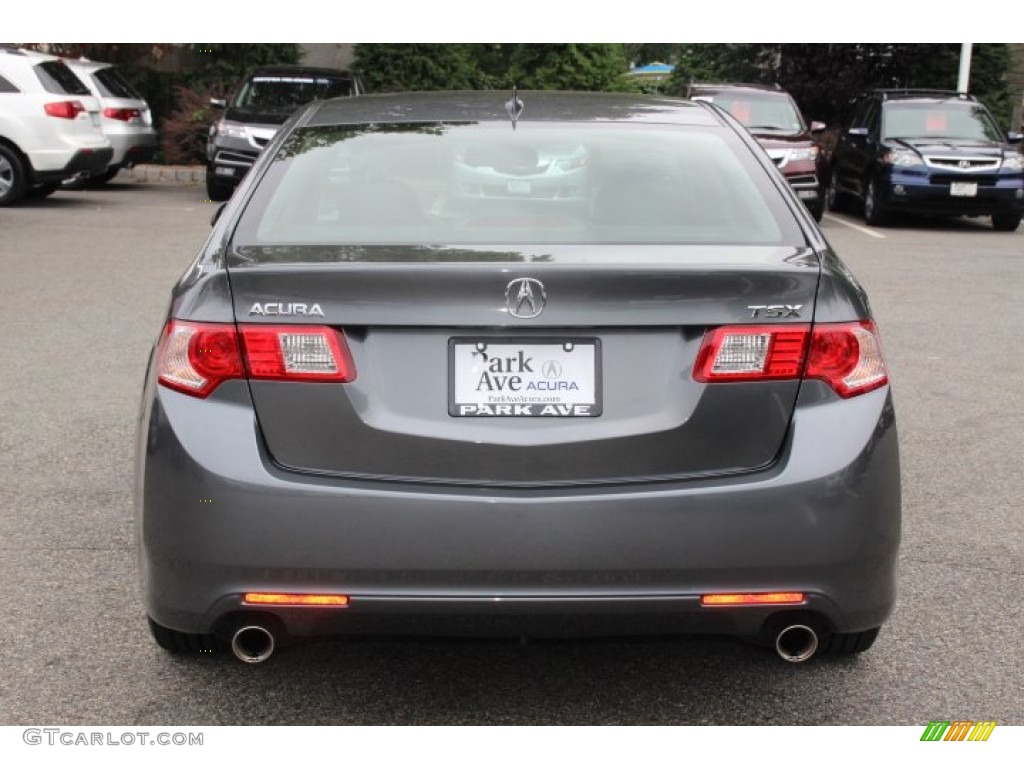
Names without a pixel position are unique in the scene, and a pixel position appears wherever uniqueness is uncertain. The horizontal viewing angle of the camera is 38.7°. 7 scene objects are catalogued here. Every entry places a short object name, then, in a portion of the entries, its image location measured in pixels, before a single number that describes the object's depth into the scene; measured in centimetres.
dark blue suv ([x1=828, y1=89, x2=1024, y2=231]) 1766
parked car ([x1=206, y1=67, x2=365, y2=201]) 1809
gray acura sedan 311
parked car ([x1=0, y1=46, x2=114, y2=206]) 1764
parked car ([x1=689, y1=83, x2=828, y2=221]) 1778
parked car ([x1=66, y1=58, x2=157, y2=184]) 1991
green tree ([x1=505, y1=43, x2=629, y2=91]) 2939
